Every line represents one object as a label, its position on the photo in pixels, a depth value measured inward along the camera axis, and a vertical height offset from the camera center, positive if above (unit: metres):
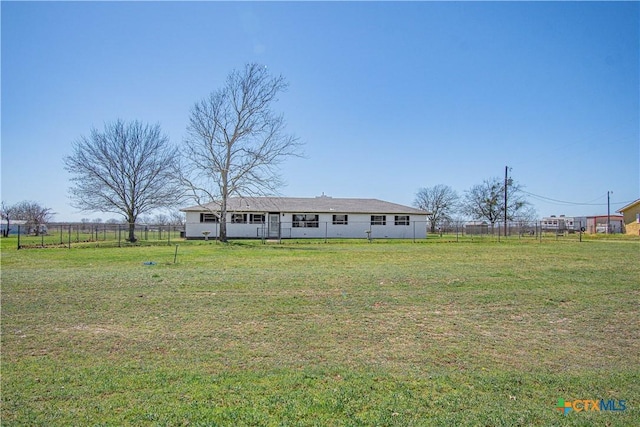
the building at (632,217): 38.56 +0.95
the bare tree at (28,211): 56.16 +1.77
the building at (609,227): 47.91 -0.15
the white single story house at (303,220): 32.59 +0.40
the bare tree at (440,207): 61.11 +2.92
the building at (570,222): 49.54 +0.64
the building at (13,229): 45.16 -0.86
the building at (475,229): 42.92 -0.47
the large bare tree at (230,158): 28.00 +4.84
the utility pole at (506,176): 43.36 +5.61
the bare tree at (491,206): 54.88 +2.87
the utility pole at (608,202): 59.55 +3.68
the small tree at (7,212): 58.22 +1.63
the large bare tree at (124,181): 31.86 +3.58
